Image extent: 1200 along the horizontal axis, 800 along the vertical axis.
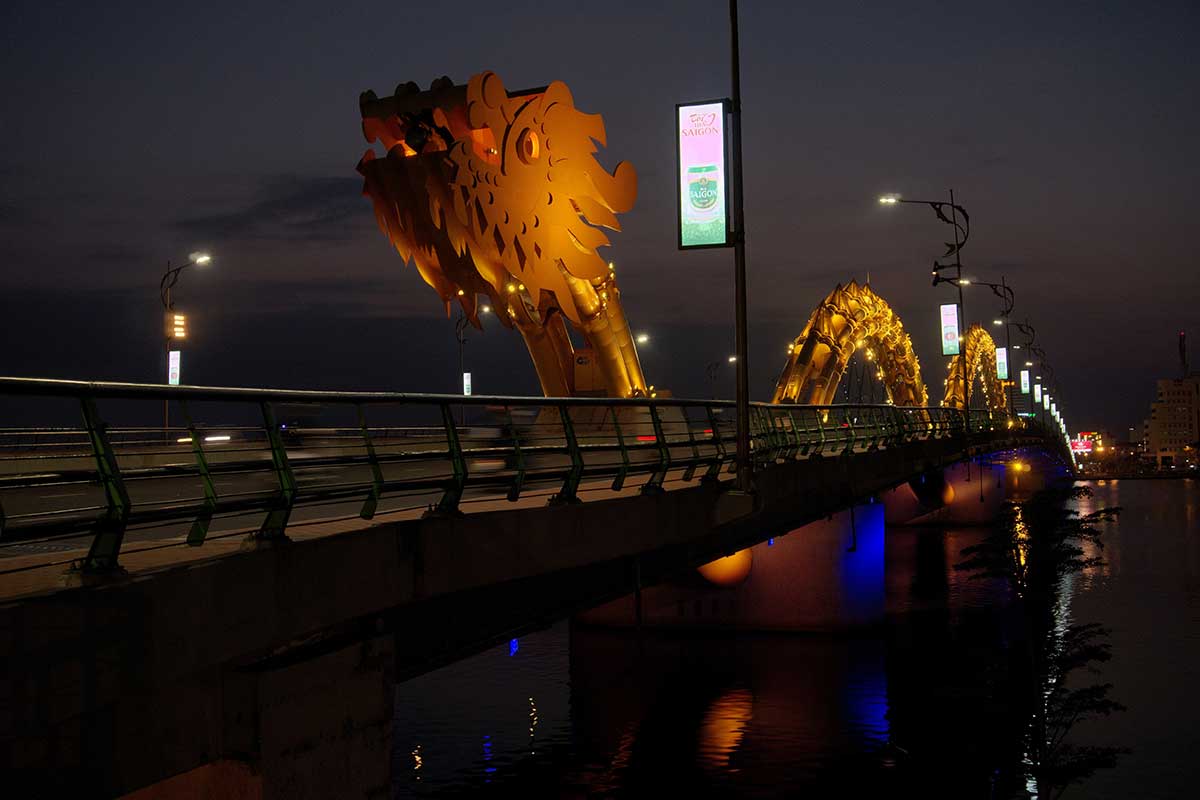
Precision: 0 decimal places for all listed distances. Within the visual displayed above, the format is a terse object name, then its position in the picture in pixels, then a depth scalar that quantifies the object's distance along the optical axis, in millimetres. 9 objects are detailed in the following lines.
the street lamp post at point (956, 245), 49181
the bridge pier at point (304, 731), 8898
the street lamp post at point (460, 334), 53953
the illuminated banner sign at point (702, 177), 19922
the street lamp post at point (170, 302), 38469
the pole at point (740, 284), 18516
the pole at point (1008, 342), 83112
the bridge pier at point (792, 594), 42000
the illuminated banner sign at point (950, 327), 83875
